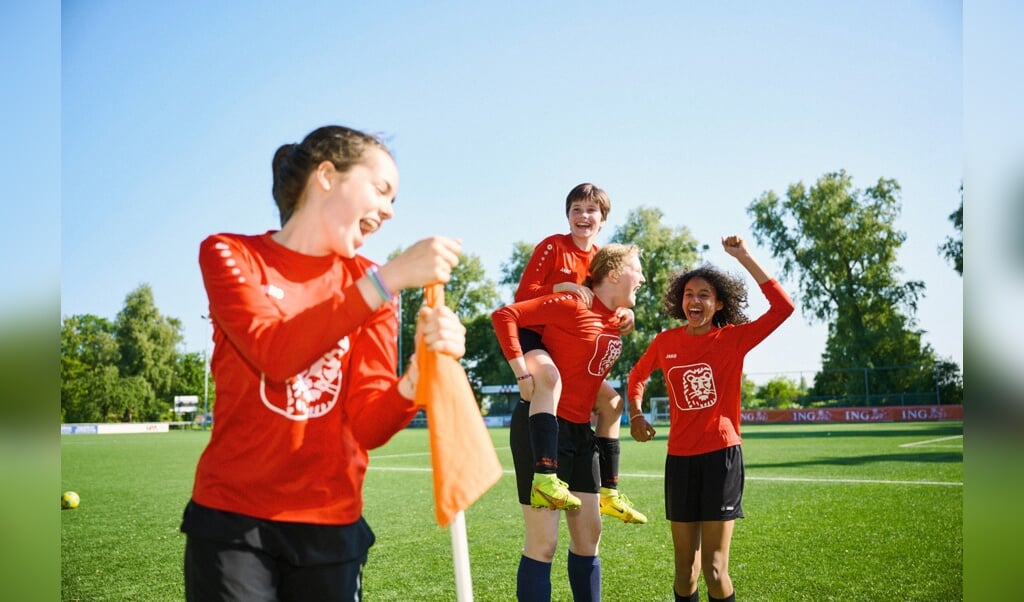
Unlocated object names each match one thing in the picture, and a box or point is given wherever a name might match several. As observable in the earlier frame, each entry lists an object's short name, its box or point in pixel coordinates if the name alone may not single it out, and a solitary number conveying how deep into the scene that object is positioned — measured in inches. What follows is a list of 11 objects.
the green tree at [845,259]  1723.7
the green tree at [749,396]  1601.9
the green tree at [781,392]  1537.9
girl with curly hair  159.8
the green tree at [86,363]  2213.3
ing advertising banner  1316.4
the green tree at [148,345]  2448.3
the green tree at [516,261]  2328.9
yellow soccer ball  392.5
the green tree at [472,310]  2330.0
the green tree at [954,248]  1324.3
